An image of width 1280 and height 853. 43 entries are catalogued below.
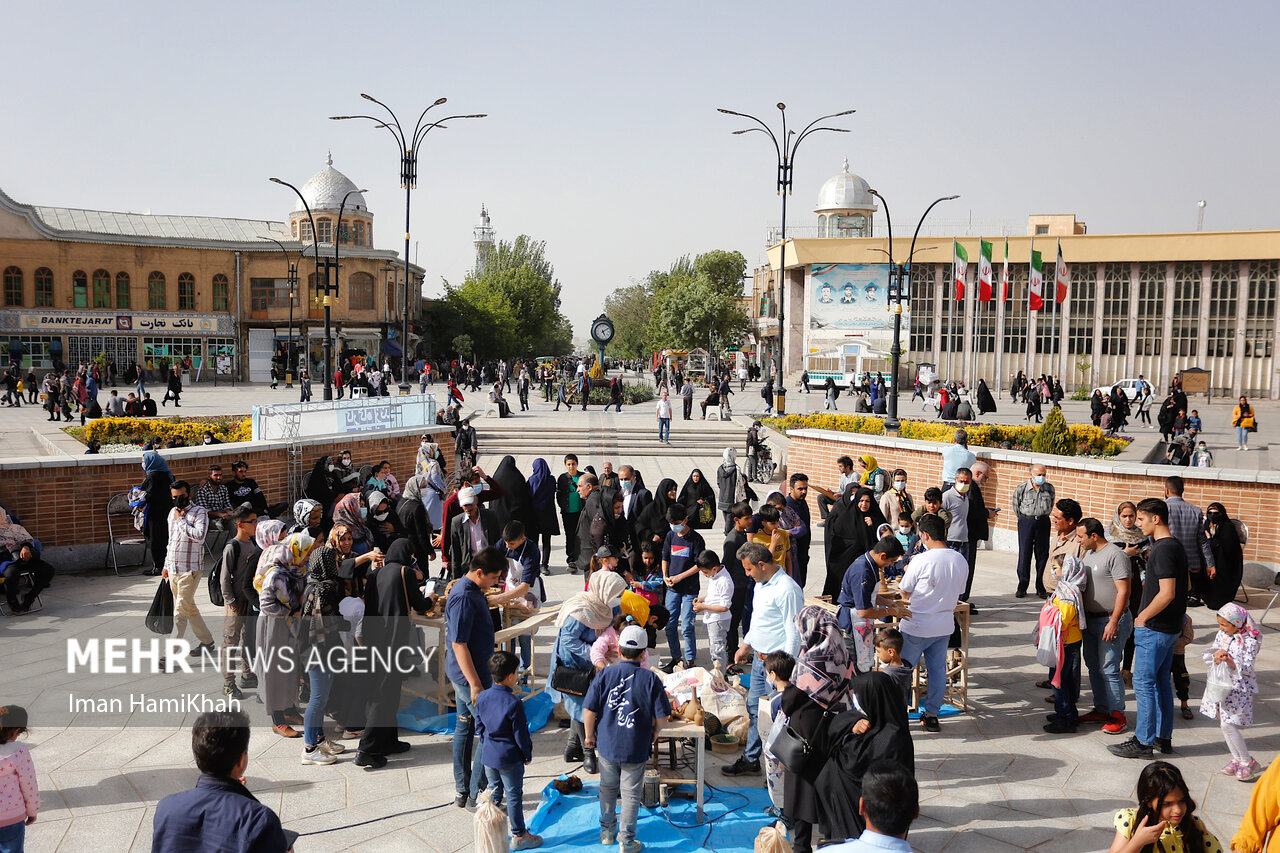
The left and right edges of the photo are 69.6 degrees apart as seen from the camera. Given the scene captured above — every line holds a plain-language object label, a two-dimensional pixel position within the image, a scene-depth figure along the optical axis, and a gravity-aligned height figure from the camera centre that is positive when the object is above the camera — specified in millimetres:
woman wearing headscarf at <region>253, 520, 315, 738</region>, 6641 -1860
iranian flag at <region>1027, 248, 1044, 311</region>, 37281 +3623
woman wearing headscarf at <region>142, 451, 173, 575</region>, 11086 -1724
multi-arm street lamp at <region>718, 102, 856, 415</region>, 25425 +5868
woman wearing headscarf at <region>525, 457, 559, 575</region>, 11085 -1634
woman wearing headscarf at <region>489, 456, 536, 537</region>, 10711 -1534
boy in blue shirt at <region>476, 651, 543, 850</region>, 5277 -2118
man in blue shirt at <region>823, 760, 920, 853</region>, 3275 -1590
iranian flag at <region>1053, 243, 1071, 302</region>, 38062 +3867
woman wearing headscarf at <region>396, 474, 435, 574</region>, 9883 -1704
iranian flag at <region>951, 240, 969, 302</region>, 39094 +4619
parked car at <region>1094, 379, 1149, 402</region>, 42478 -677
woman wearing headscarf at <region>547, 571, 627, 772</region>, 6223 -1718
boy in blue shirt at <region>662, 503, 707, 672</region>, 8086 -1817
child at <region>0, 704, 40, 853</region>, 4375 -2044
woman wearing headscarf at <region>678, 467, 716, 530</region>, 10430 -1526
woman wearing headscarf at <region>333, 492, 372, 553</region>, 7656 -1397
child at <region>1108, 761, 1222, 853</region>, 3590 -1746
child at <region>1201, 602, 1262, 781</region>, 6156 -2025
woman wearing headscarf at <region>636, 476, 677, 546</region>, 9922 -1616
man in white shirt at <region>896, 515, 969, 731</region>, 6809 -1729
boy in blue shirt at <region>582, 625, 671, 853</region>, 5242 -2034
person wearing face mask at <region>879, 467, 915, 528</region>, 9695 -1393
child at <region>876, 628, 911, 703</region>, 5648 -1724
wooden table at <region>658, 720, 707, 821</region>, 5711 -2280
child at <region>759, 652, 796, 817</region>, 5102 -1959
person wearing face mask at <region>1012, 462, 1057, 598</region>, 10602 -1735
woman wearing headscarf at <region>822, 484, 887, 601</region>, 9242 -1608
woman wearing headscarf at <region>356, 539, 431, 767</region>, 6465 -2022
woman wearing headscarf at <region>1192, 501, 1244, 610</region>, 8383 -1760
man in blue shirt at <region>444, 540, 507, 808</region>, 5844 -1831
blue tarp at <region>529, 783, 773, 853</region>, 5562 -2871
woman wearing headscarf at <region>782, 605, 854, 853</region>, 4852 -1781
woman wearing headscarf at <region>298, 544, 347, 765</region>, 6418 -2016
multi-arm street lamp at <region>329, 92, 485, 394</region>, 24016 +5363
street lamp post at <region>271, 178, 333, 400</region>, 24080 +2
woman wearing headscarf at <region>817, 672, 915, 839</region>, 4559 -1876
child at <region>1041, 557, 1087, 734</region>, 6930 -1983
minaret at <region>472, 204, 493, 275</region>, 151875 +21908
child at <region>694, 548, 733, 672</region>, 7391 -1957
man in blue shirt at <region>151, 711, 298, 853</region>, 3297 -1635
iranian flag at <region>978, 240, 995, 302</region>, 35750 +3821
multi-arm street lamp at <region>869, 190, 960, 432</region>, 18750 +473
